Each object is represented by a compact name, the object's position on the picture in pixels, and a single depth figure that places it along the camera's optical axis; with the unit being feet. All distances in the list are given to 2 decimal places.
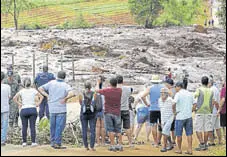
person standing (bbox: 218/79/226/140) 43.29
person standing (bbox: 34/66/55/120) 51.83
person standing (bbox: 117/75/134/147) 43.11
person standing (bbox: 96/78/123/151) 41.06
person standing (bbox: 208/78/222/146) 44.88
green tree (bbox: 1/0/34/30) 187.32
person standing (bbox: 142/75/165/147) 43.52
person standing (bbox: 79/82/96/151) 41.42
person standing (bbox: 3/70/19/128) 50.51
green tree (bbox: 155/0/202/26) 199.41
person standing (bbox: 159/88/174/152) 41.83
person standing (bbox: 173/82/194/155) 41.06
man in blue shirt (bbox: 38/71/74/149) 41.96
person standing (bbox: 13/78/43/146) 42.47
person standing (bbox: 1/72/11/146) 41.91
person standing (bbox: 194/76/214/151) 43.62
